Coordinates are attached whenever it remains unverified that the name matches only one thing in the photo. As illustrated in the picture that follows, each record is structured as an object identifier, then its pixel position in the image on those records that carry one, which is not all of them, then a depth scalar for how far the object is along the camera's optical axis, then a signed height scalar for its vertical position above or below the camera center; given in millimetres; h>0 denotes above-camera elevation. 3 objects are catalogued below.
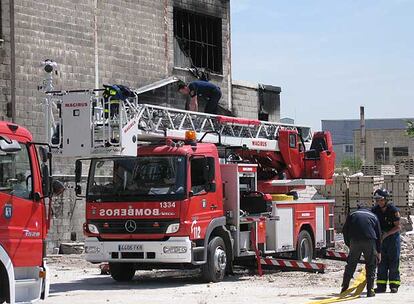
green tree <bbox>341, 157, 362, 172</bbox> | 73688 +933
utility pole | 81125 +3639
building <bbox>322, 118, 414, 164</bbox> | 85812 +2768
